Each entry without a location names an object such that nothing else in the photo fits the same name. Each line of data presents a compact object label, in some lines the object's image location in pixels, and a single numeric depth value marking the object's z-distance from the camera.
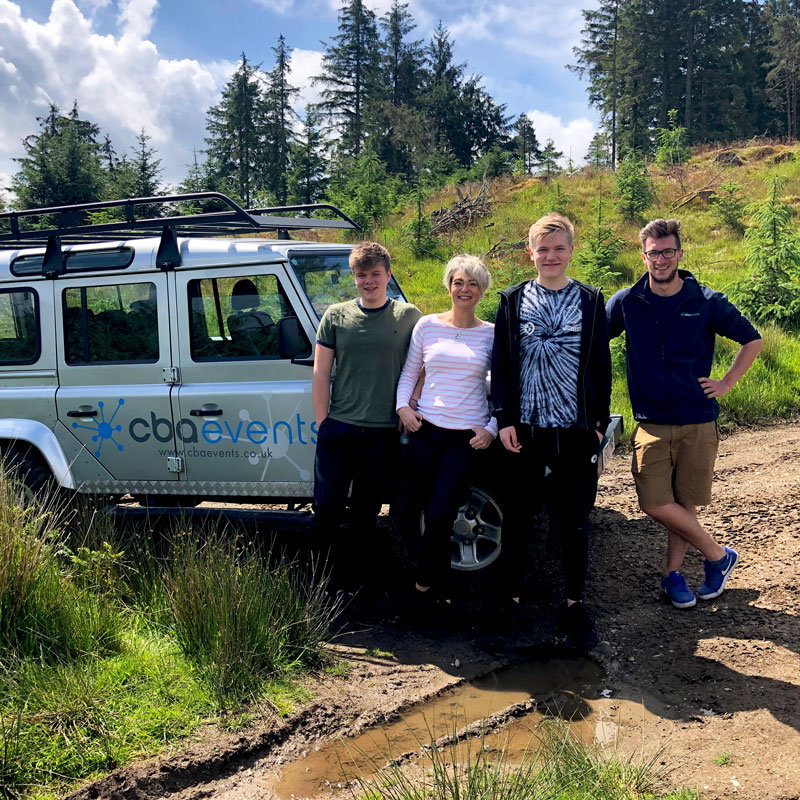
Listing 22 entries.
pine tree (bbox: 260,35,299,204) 39.91
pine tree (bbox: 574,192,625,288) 11.23
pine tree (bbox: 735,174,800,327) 9.88
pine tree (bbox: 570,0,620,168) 42.16
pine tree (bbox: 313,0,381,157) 43.47
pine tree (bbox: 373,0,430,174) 37.03
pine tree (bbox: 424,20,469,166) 38.88
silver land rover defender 4.57
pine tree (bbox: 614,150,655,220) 16.75
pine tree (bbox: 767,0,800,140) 38.53
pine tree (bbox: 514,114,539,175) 38.91
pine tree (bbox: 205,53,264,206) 41.28
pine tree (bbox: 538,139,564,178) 23.75
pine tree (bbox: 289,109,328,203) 26.77
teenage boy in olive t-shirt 4.07
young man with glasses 3.96
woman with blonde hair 3.88
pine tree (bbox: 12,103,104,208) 27.91
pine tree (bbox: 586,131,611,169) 25.48
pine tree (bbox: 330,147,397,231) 19.94
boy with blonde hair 3.68
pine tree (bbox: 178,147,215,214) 23.67
